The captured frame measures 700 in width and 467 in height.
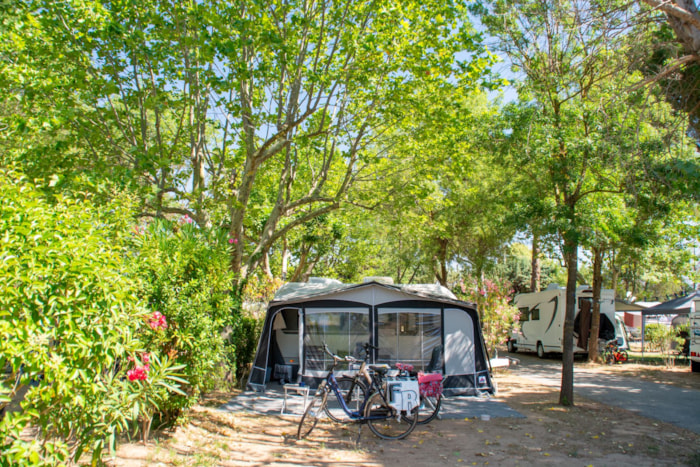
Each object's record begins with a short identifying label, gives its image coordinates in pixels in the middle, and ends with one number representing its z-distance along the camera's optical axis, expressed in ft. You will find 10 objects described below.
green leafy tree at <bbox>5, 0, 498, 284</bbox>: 27.37
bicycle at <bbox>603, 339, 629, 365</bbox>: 54.60
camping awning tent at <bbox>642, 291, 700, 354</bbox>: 58.23
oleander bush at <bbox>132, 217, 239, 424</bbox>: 18.58
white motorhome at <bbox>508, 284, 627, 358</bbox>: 56.03
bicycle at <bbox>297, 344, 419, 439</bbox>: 22.20
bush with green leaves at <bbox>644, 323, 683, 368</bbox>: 54.49
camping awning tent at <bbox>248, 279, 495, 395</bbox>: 33.35
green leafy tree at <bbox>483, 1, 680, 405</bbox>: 26.02
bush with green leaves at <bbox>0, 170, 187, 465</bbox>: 8.79
